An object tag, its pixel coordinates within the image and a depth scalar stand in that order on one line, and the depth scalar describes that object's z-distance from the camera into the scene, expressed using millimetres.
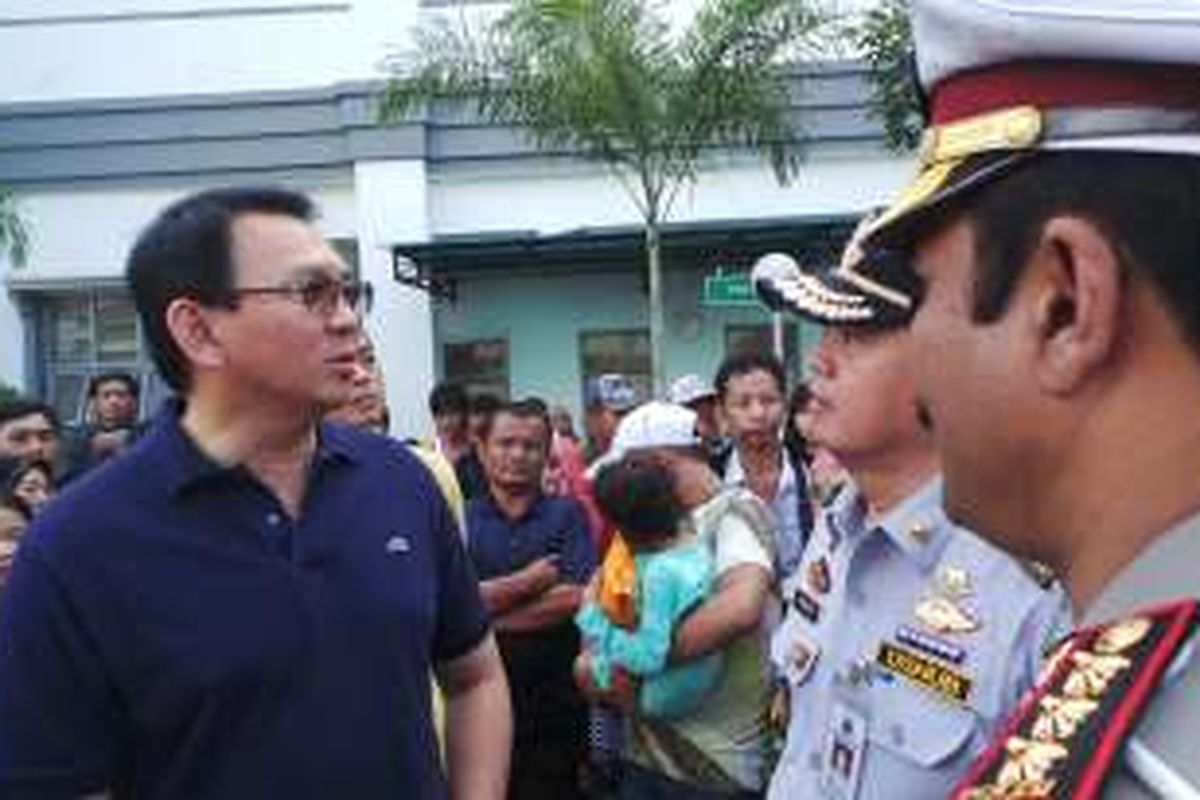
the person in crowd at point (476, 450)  5945
